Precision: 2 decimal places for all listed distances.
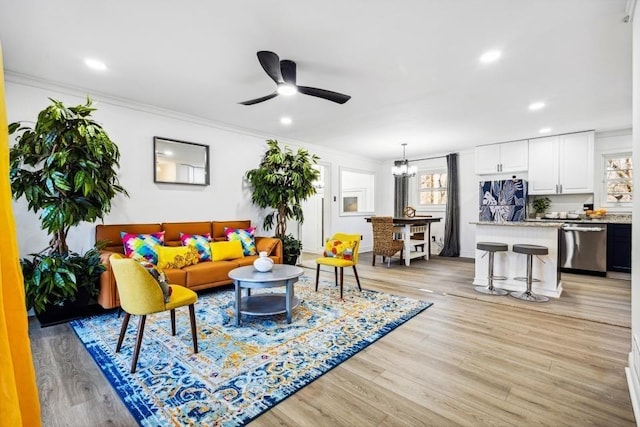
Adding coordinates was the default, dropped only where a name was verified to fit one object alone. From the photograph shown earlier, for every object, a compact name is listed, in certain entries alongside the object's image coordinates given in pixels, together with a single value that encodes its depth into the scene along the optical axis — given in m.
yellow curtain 0.64
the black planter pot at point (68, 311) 3.00
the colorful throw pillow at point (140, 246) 3.51
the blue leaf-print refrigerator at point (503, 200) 5.91
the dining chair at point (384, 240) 5.74
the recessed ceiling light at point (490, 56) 2.78
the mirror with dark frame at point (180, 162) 4.32
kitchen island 3.92
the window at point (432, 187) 7.60
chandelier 6.24
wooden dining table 5.85
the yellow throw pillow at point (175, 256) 3.56
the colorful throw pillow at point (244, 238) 4.52
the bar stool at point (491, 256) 4.01
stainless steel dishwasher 5.04
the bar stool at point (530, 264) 3.70
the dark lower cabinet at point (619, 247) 5.11
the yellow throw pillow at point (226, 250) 4.10
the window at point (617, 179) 5.50
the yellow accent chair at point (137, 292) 2.13
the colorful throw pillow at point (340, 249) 4.01
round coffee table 2.86
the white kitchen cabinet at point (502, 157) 6.12
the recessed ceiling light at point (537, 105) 4.07
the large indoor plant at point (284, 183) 5.18
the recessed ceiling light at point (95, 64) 2.96
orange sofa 3.16
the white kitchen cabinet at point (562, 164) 5.47
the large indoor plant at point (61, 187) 2.80
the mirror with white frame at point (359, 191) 8.37
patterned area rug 1.79
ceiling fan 2.70
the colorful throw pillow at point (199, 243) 4.03
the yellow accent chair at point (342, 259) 3.80
